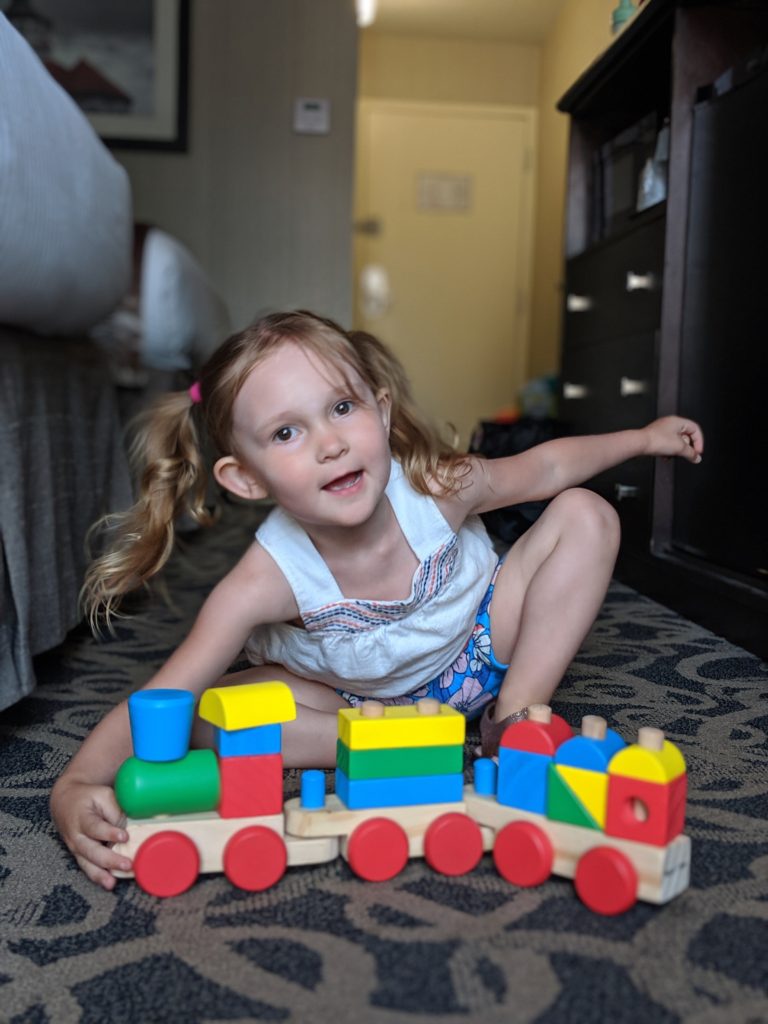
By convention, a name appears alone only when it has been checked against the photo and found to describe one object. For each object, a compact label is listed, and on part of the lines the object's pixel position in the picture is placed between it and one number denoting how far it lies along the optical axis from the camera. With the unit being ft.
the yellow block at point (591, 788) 2.31
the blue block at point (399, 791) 2.49
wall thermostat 11.80
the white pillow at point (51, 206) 3.55
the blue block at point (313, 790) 2.50
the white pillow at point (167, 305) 7.97
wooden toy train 2.33
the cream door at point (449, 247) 16.65
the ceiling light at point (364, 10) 11.82
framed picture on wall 11.27
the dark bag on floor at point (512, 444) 4.14
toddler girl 2.94
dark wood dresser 4.90
